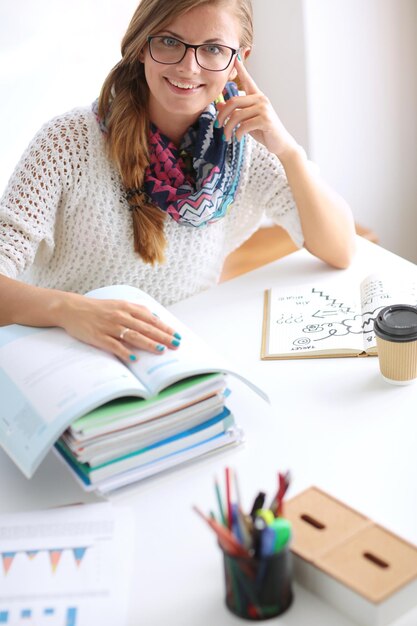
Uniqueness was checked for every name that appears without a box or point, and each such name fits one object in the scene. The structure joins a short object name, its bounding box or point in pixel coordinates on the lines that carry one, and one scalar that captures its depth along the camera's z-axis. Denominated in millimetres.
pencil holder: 1281
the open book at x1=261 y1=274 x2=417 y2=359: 1716
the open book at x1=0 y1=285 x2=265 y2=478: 1460
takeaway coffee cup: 1608
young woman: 1818
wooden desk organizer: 1297
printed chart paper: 1339
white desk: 1351
